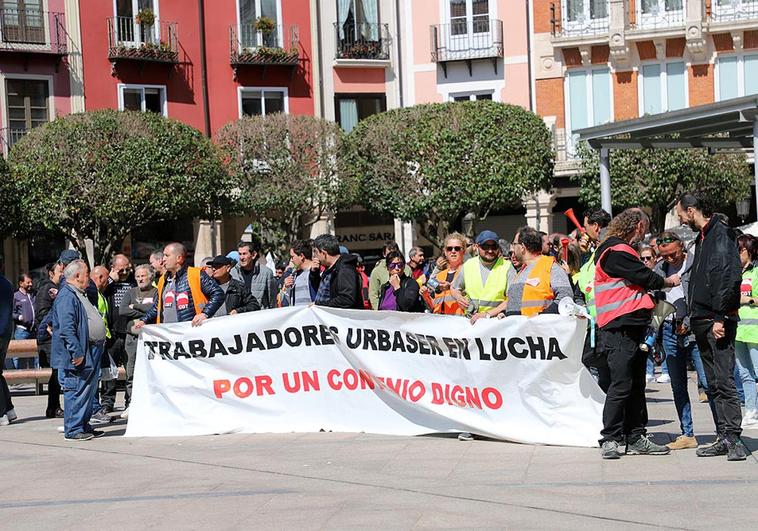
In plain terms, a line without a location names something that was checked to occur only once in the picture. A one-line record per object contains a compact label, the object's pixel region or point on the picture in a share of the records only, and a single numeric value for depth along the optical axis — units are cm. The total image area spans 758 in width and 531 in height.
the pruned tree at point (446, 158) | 3484
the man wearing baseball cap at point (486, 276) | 1133
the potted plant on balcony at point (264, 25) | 3678
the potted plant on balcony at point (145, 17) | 3528
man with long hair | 943
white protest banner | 1027
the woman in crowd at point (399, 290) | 1426
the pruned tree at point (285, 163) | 3428
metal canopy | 1552
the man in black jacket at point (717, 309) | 927
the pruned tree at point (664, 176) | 3453
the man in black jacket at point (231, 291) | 1305
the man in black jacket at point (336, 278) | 1164
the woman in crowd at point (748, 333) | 1191
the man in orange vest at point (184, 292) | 1230
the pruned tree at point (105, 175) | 3138
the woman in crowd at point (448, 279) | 1308
